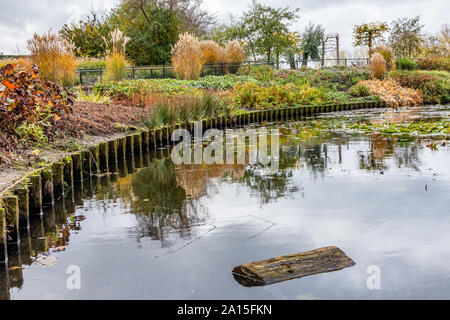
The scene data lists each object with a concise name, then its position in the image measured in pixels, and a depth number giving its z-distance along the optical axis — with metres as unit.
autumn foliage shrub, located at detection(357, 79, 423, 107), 19.77
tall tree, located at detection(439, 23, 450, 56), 31.45
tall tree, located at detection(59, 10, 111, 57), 26.86
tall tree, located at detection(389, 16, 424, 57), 34.81
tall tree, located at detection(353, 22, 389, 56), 34.29
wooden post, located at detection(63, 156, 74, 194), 6.02
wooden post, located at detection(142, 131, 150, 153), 9.11
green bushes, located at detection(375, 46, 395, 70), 25.28
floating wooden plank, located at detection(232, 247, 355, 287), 3.30
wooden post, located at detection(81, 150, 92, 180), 6.84
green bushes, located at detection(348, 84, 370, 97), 20.69
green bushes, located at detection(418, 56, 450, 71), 27.10
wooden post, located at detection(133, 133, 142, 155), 8.74
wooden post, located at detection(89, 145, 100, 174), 7.05
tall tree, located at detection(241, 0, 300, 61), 30.50
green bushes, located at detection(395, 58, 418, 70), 25.91
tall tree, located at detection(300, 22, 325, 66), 30.91
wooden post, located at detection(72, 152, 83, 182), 6.42
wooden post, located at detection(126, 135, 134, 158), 8.53
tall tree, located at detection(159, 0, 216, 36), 33.40
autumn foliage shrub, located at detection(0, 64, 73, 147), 5.63
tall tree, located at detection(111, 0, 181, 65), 25.77
